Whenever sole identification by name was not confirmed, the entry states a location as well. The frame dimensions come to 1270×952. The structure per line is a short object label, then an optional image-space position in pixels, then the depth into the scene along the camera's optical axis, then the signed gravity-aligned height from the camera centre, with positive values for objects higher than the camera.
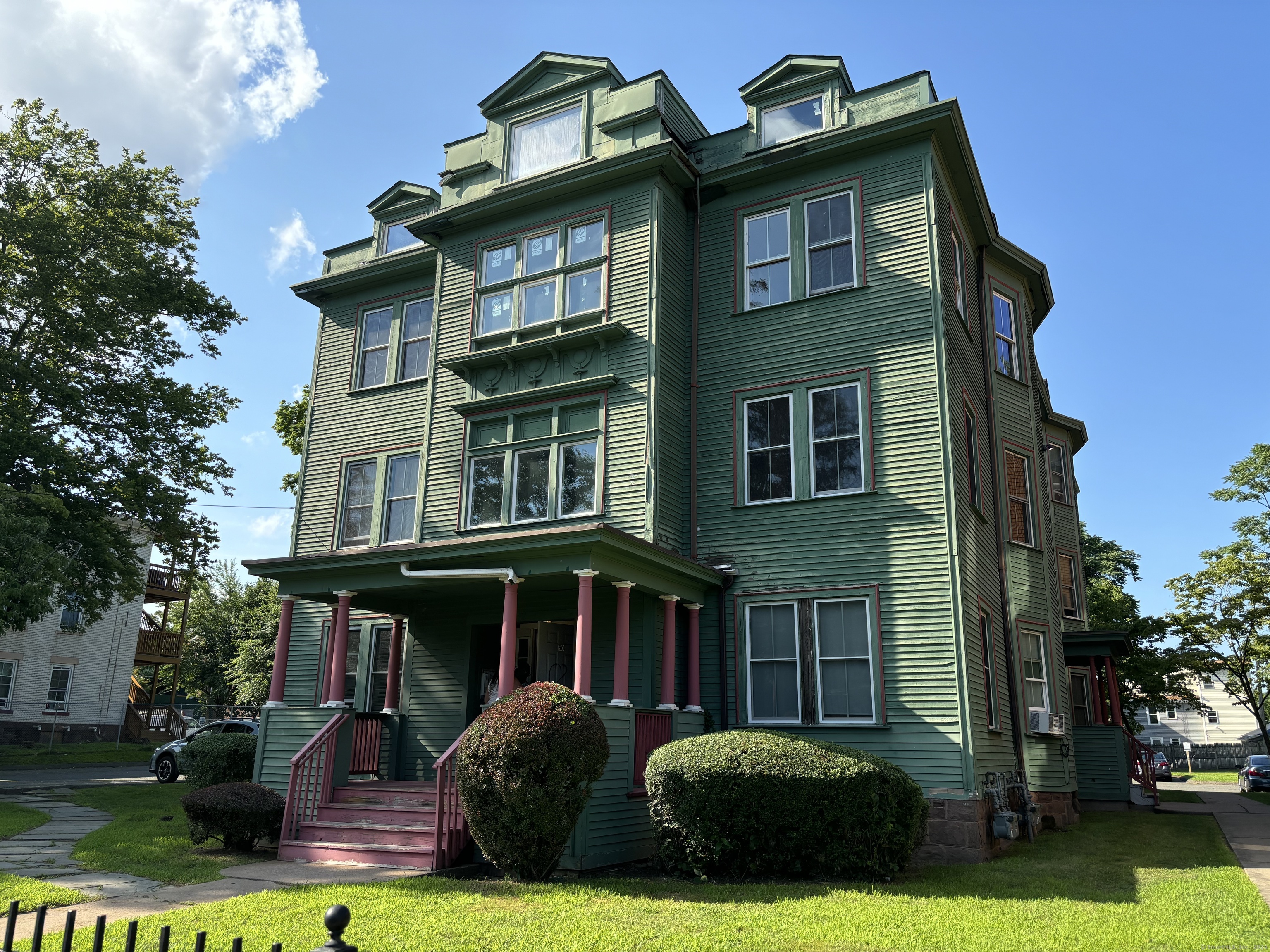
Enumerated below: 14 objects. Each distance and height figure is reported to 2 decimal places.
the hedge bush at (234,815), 11.70 -1.29
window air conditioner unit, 16.22 +0.05
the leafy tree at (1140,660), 29.03 +2.12
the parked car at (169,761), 23.73 -1.31
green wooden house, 12.50 +3.81
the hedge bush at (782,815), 9.85 -0.98
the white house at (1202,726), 69.62 +0.25
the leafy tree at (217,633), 50.56 +4.24
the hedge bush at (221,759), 14.84 -0.78
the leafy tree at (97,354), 22.92 +9.15
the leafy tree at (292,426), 27.02 +8.14
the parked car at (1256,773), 30.86 -1.38
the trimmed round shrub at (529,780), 9.62 -0.66
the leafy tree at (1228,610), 28.95 +3.71
